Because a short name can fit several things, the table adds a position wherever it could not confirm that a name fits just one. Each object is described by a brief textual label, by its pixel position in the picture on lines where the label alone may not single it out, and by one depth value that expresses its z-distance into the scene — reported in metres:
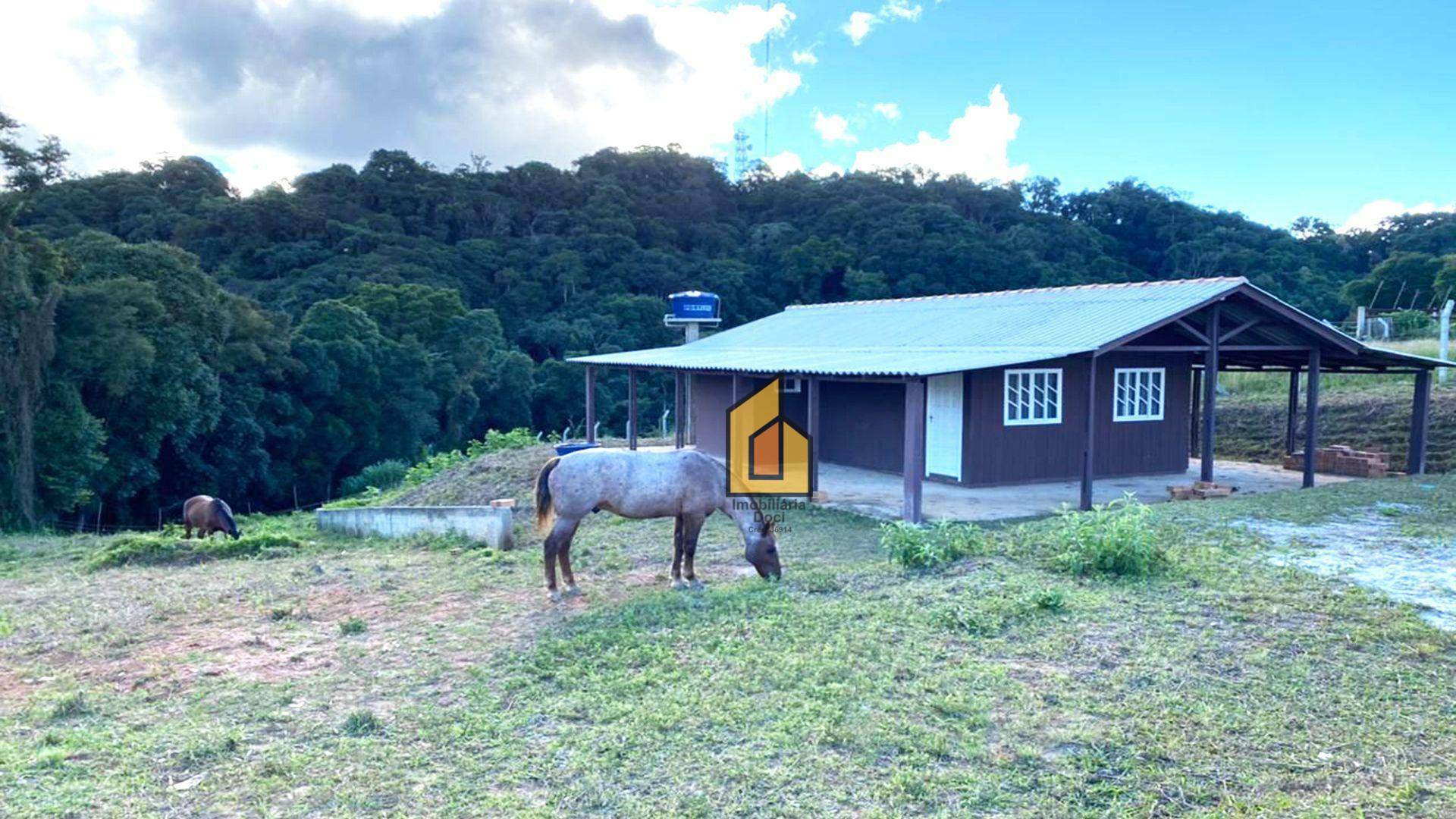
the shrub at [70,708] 5.04
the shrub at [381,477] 27.32
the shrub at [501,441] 22.73
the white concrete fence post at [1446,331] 18.44
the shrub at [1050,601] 6.17
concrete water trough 11.05
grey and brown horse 7.67
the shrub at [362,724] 4.71
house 12.48
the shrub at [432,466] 19.92
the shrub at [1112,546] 7.00
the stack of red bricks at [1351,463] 14.70
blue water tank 27.30
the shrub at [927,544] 7.77
